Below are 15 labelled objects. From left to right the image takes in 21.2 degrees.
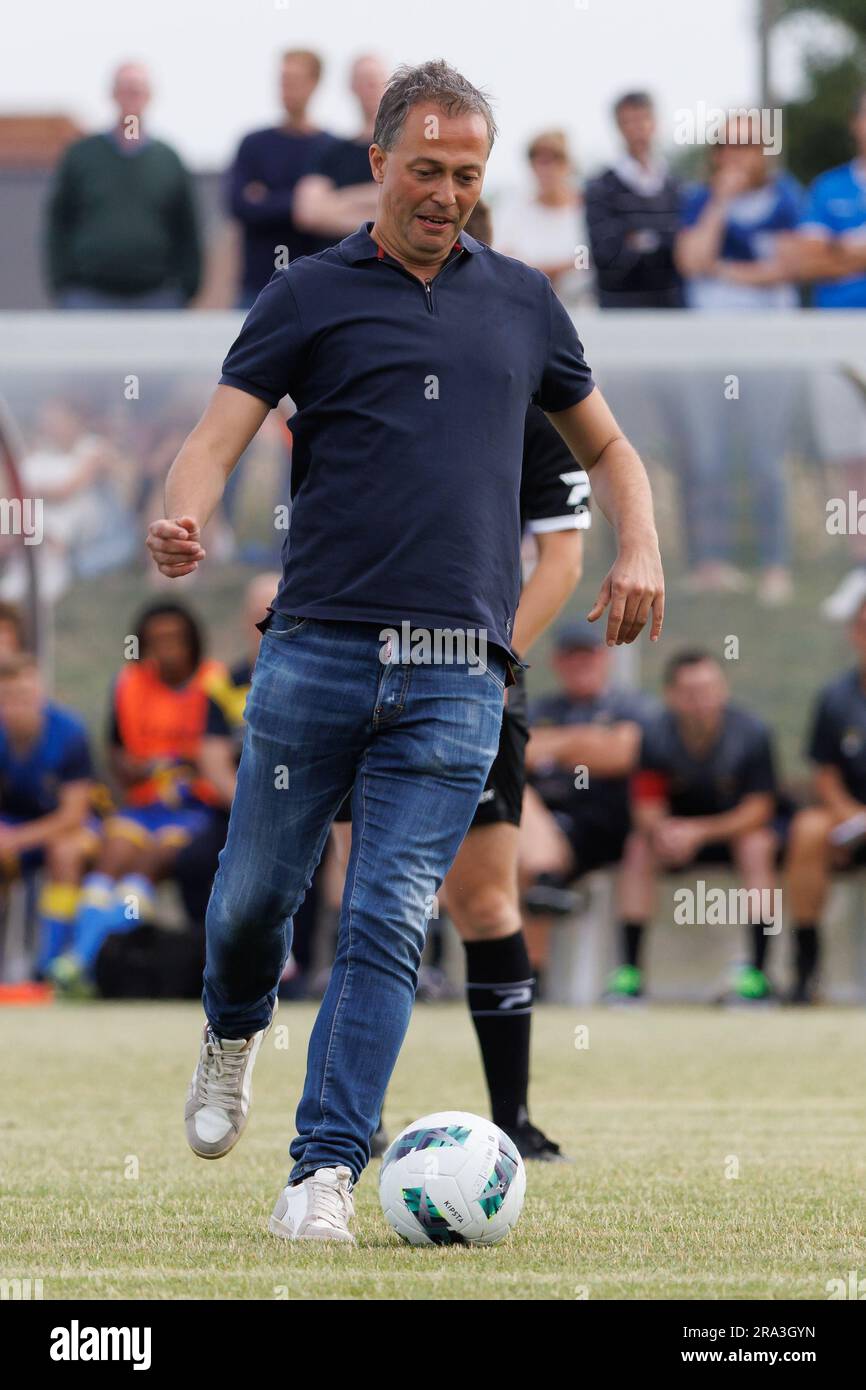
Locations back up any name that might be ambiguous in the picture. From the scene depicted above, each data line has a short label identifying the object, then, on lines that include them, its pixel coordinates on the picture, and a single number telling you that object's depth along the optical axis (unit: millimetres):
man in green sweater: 12641
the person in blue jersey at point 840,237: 12633
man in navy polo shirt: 4227
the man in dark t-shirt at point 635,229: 12391
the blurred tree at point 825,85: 36188
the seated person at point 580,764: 11648
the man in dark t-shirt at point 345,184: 11648
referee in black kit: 5598
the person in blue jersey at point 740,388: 12188
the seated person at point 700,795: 11641
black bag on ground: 11172
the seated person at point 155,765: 11625
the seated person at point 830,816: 11641
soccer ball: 4281
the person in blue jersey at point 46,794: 11805
